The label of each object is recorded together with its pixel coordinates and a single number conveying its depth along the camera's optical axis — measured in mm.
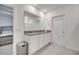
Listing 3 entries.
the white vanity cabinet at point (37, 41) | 1558
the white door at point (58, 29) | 2045
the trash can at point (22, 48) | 1437
